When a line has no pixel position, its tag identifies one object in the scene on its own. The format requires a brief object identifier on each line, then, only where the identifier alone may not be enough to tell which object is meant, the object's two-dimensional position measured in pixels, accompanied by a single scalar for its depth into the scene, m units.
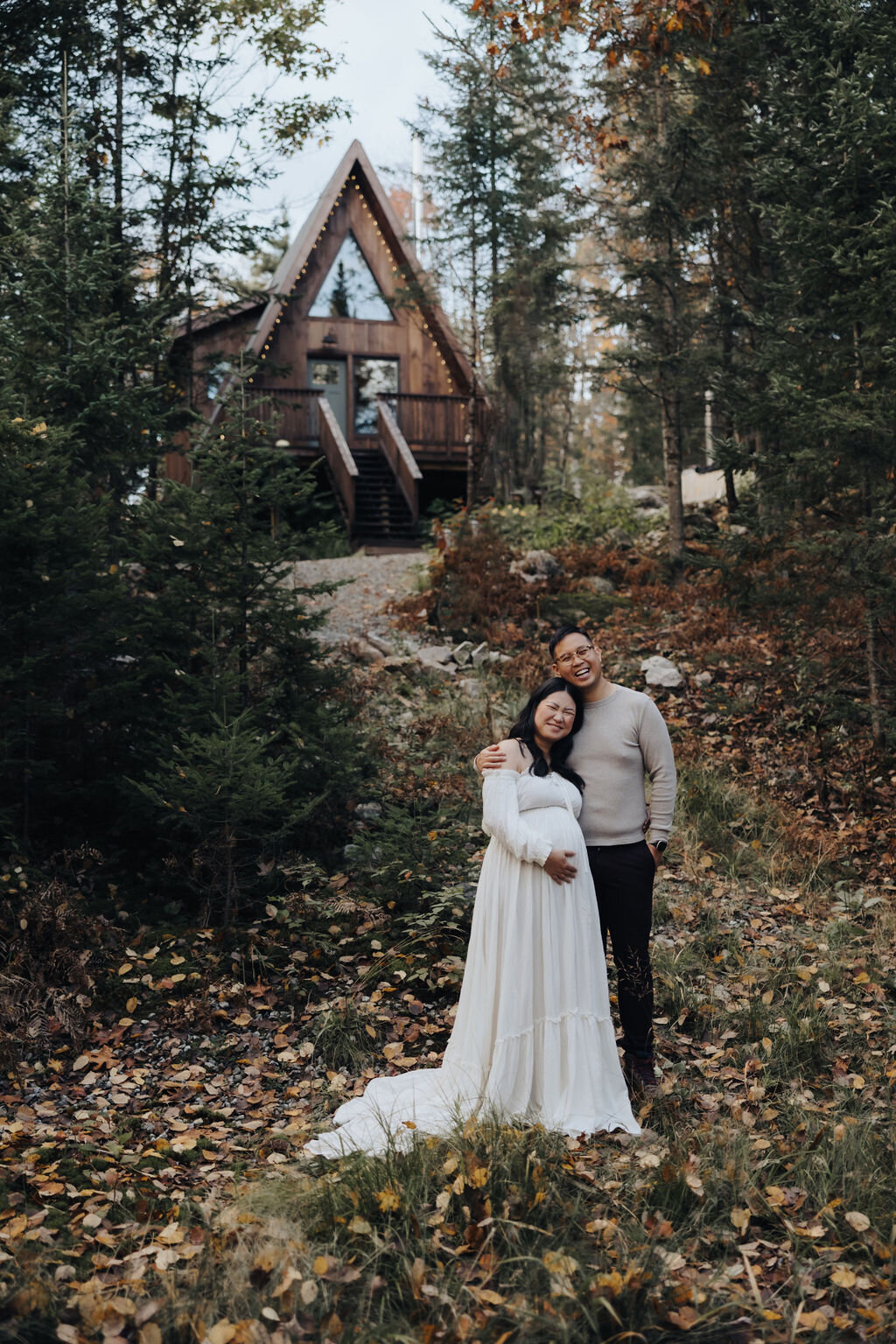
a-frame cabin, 21.58
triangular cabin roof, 21.56
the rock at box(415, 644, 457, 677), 11.56
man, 4.74
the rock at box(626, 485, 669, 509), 19.33
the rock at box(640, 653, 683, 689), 10.98
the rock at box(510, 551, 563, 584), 14.03
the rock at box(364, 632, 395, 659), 12.32
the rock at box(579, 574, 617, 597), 13.84
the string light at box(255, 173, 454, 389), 22.34
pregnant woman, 4.44
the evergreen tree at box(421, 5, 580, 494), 19.16
